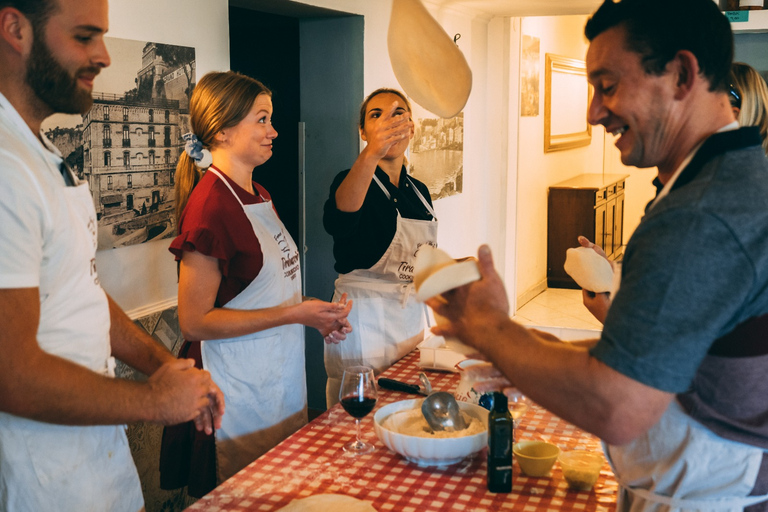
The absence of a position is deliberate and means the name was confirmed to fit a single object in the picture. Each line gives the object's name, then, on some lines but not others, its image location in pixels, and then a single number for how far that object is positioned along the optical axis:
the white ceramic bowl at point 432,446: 1.54
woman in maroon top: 2.07
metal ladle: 1.67
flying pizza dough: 1.76
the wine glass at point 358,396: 1.64
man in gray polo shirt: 0.94
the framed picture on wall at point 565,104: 7.18
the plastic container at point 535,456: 1.53
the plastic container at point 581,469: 1.48
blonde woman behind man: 2.08
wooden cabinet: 7.31
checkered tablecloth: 1.43
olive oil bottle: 1.46
